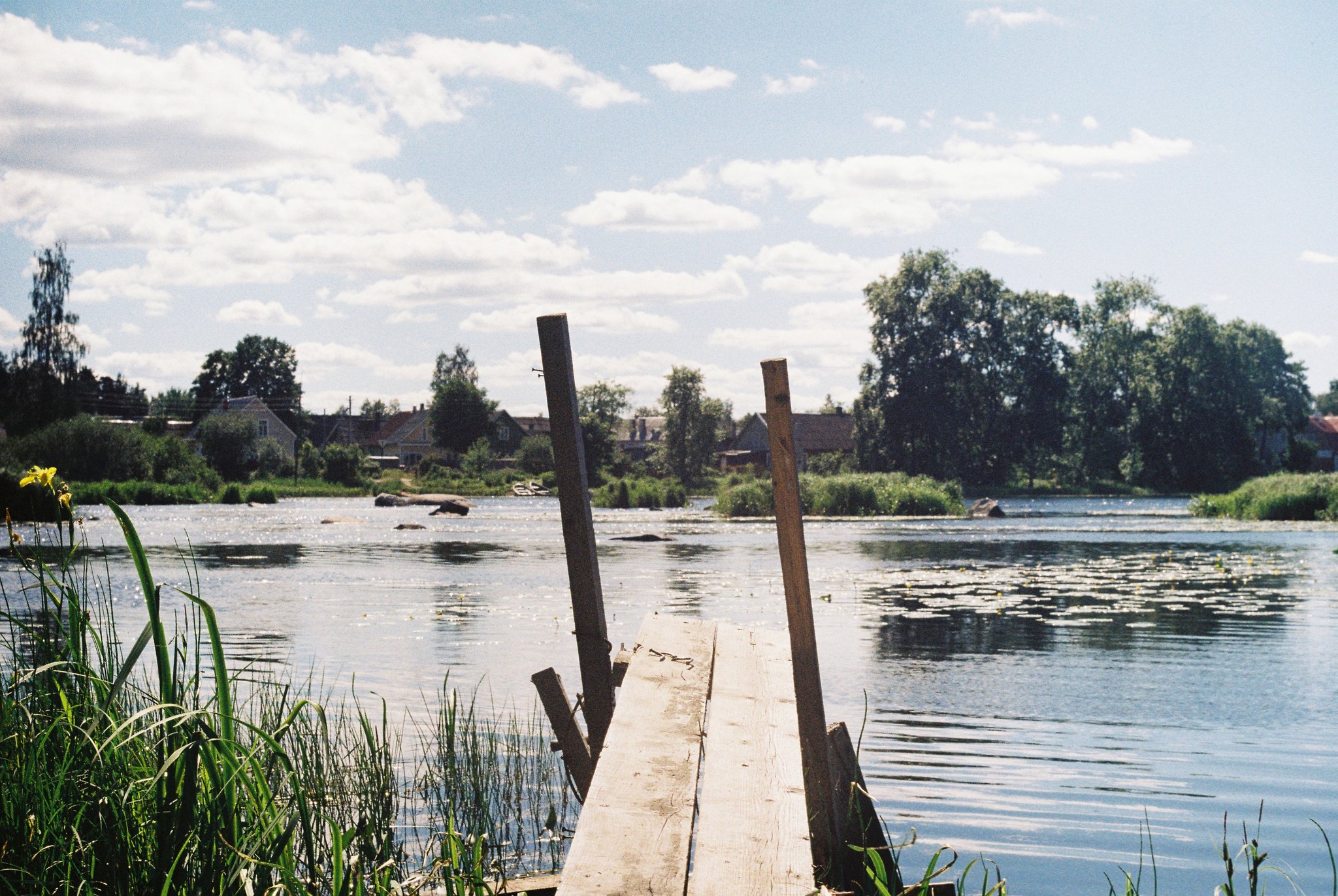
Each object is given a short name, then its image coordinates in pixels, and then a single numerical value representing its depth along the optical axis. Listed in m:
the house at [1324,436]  120.31
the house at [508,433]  113.56
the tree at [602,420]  94.00
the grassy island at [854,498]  52.97
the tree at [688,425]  92.75
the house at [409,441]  120.69
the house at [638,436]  144.12
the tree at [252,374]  125.62
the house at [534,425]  130.12
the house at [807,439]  102.81
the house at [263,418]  108.44
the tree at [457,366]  133.12
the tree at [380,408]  143.88
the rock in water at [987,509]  53.38
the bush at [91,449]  63.12
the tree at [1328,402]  169.12
